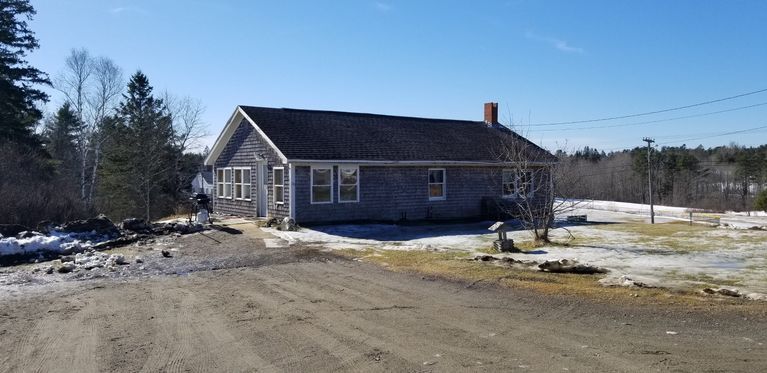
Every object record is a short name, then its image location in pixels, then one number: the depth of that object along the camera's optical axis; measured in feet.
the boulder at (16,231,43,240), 51.08
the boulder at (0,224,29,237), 54.29
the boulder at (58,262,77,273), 38.93
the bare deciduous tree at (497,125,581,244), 50.33
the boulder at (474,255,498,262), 40.49
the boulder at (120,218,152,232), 59.82
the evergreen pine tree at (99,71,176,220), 124.77
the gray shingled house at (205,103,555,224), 67.26
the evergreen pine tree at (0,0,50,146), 103.24
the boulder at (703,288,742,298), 28.58
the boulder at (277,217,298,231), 62.13
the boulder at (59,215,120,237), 55.43
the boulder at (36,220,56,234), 57.11
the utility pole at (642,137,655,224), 92.28
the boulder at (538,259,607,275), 35.29
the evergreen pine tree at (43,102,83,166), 159.02
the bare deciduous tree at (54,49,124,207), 132.16
